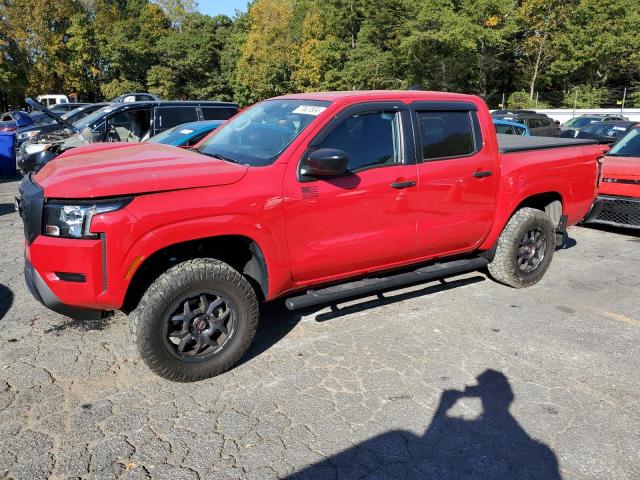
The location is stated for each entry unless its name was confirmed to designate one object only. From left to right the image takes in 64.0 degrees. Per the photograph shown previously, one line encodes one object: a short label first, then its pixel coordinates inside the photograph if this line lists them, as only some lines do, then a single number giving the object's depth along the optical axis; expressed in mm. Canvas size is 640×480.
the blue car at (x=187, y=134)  7930
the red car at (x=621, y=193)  7223
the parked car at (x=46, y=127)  13303
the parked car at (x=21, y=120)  15219
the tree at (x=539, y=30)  36062
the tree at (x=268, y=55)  54997
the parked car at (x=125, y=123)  10234
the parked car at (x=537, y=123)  17297
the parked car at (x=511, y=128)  12312
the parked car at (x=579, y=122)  20373
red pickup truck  3109
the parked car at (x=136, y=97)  17094
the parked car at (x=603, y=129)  15059
